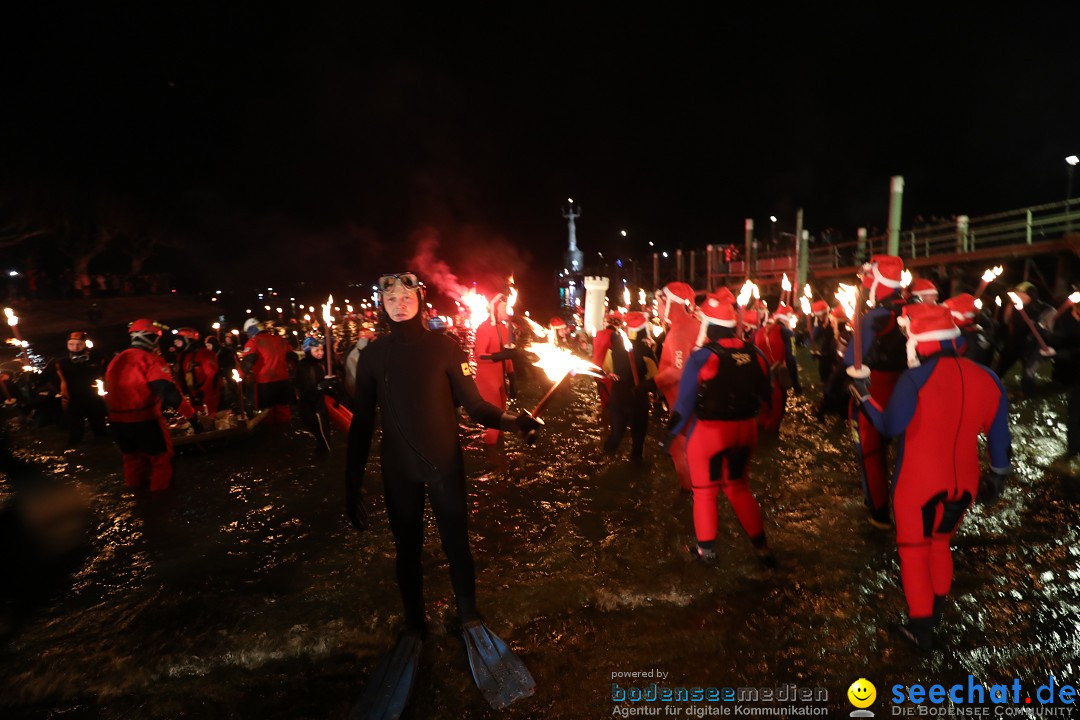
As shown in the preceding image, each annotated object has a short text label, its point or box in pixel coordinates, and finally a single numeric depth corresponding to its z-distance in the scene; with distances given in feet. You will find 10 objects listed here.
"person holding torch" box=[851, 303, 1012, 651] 10.27
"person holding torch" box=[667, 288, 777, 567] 13.30
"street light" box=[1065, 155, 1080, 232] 46.70
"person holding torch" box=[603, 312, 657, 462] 21.99
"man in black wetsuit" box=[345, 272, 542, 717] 10.91
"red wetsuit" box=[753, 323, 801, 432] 26.76
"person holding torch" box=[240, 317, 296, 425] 28.68
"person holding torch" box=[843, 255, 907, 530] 15.55
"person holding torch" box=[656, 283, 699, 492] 20.40
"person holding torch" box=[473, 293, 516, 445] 25.05
